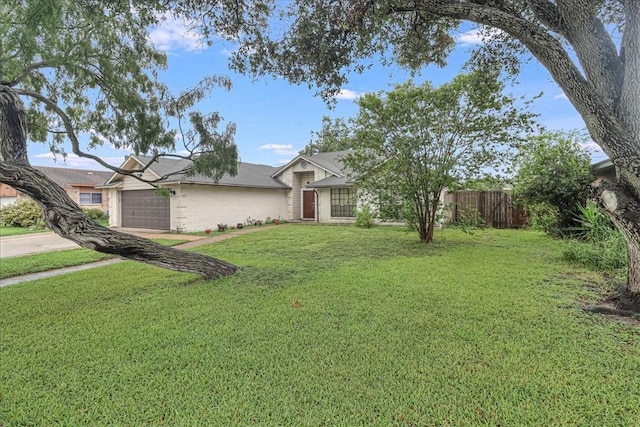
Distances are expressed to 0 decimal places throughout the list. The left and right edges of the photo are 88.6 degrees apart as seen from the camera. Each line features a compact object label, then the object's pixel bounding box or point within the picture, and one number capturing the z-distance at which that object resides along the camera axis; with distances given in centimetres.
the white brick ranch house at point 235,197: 1614
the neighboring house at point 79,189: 2625
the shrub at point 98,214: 2274
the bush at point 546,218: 1129
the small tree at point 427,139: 894
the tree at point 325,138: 3541
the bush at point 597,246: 654
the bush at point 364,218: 1644
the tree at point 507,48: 390
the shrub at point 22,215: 1991
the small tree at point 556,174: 1045
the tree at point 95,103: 496
